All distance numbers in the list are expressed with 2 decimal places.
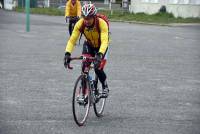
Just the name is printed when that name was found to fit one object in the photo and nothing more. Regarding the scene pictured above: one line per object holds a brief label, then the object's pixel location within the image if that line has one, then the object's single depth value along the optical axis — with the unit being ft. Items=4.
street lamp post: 125.01
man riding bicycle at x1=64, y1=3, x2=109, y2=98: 37.06
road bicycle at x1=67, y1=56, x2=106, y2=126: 36.69
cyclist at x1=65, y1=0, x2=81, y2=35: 91.89
